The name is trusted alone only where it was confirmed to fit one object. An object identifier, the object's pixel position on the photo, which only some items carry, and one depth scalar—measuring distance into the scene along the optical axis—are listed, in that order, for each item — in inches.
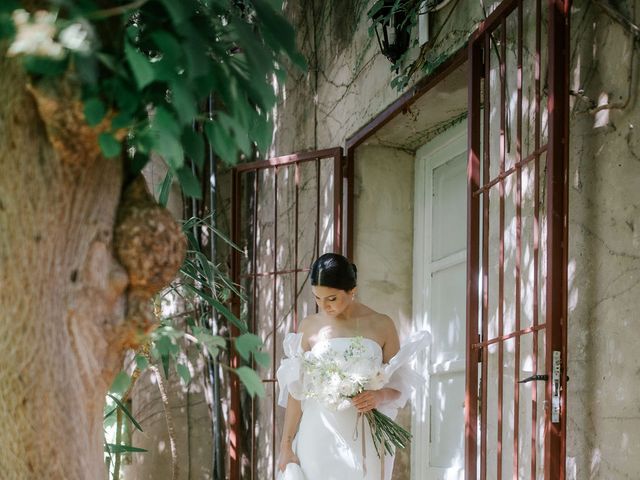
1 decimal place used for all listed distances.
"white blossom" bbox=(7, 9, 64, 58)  65.2
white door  205.5
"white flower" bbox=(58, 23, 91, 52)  65.7
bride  165.8
